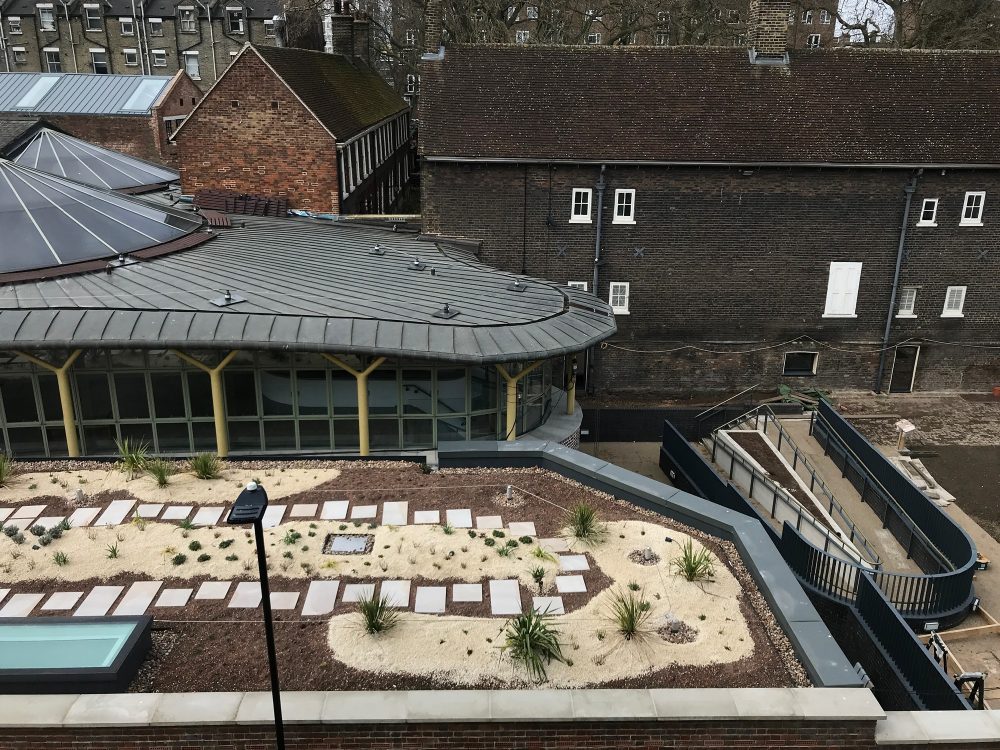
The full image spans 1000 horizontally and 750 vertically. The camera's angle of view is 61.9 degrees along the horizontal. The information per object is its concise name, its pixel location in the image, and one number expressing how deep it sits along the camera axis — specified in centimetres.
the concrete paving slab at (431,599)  974
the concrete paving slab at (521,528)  1152
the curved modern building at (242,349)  1384
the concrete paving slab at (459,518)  1170
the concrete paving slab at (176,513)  1173
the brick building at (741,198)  2286
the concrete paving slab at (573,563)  1070
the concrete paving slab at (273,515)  1162
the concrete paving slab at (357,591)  997
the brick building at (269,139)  2675
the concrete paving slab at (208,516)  1159
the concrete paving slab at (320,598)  970
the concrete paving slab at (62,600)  966
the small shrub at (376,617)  916
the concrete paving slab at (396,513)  1175
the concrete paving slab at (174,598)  977
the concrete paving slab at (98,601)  959
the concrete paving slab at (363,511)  1193
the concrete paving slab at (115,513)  1159
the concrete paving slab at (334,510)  1186
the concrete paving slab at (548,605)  977
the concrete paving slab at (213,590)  993
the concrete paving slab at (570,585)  1021
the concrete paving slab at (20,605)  949
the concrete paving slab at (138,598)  964
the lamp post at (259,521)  623
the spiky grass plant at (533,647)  866
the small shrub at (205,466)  1282
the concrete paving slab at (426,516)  1180
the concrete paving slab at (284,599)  978
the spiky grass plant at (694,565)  1042
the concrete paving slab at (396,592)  991
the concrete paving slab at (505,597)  978
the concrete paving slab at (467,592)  997
